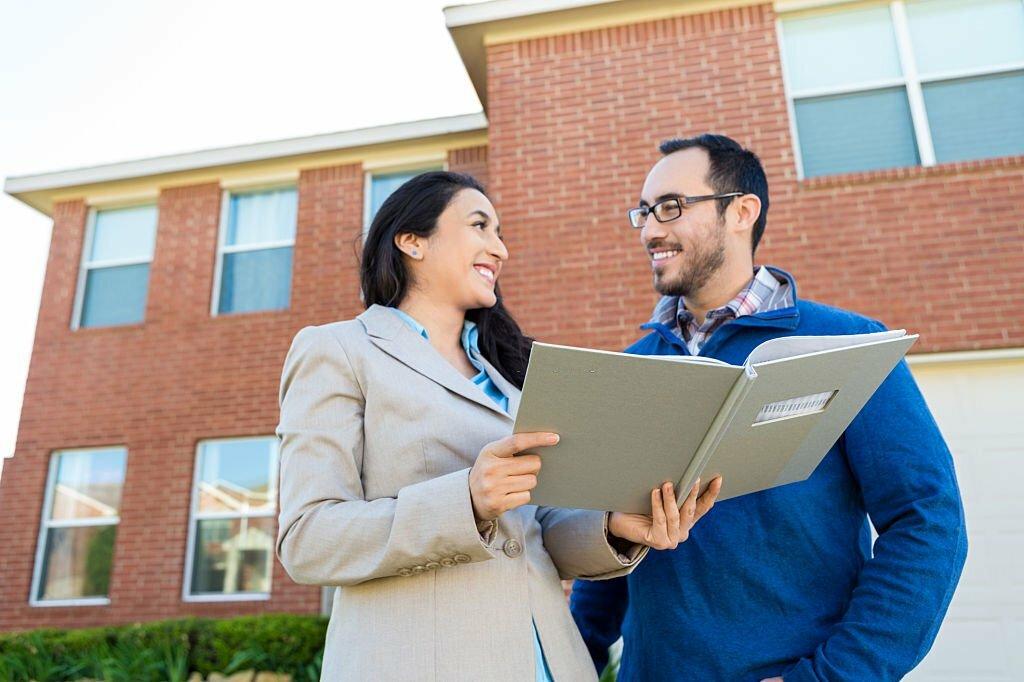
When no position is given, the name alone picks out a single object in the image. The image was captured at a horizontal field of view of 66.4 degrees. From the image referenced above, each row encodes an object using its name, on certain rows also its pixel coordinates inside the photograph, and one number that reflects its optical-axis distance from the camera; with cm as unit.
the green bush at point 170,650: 703
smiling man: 176
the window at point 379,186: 970
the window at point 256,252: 965
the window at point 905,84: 690
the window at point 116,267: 1002
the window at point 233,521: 872
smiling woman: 159
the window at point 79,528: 906
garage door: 539
